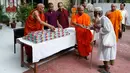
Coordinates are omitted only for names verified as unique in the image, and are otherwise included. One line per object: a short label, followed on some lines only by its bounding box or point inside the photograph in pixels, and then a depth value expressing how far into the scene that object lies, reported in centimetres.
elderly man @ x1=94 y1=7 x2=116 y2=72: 194
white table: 182
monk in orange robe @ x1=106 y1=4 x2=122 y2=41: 269
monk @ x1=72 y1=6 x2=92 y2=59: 232
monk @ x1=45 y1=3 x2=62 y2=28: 248
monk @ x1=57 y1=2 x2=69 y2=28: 268
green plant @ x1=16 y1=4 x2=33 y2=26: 418
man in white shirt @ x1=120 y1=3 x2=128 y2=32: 397
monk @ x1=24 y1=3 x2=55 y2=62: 207
